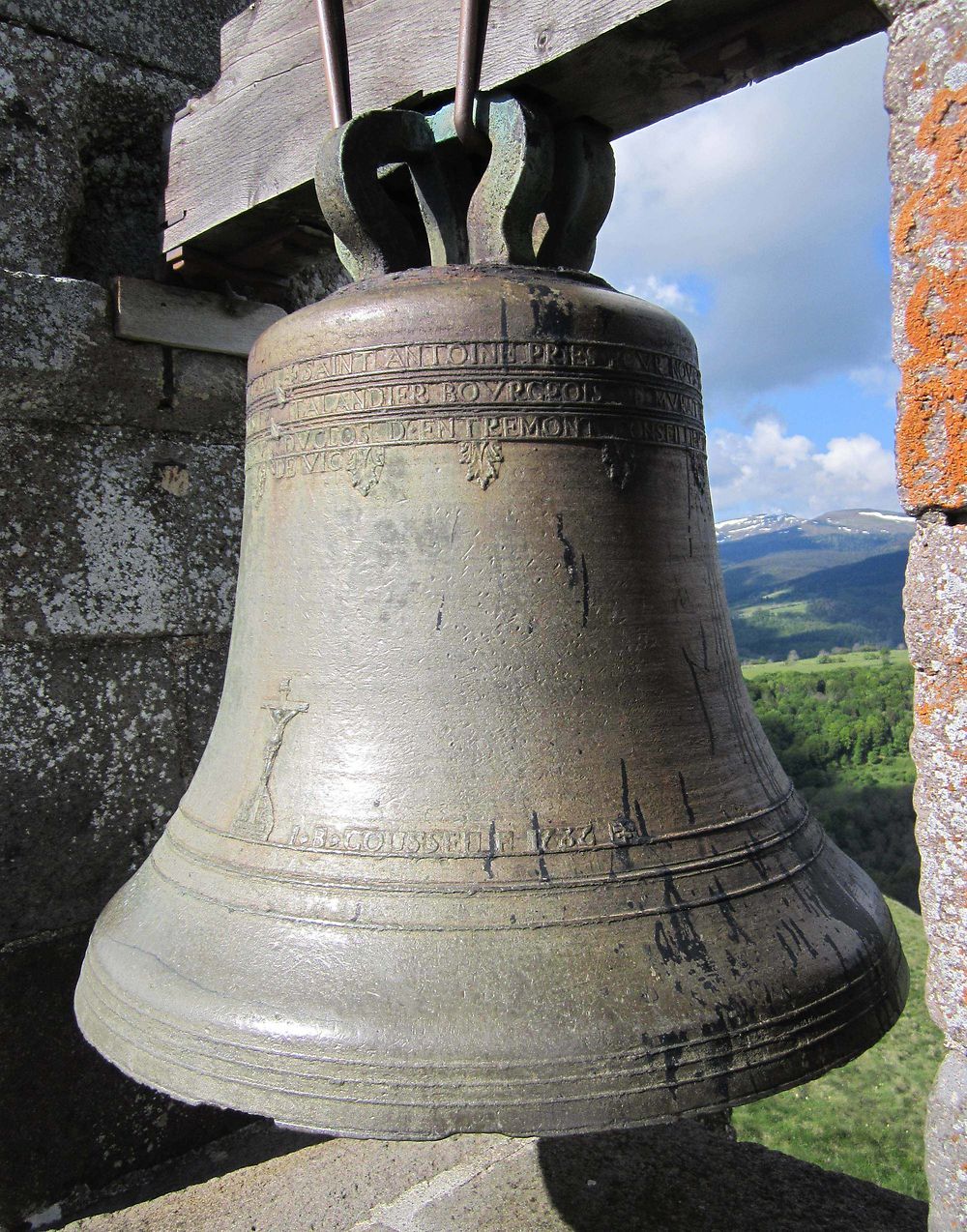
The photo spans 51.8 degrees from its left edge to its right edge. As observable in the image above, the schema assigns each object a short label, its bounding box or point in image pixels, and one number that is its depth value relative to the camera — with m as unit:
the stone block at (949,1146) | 1.16
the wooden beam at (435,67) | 1.24
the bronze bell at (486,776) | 0.99
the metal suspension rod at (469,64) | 1.19
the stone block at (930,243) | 1.12
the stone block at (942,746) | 1.18
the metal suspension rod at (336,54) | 1.35
